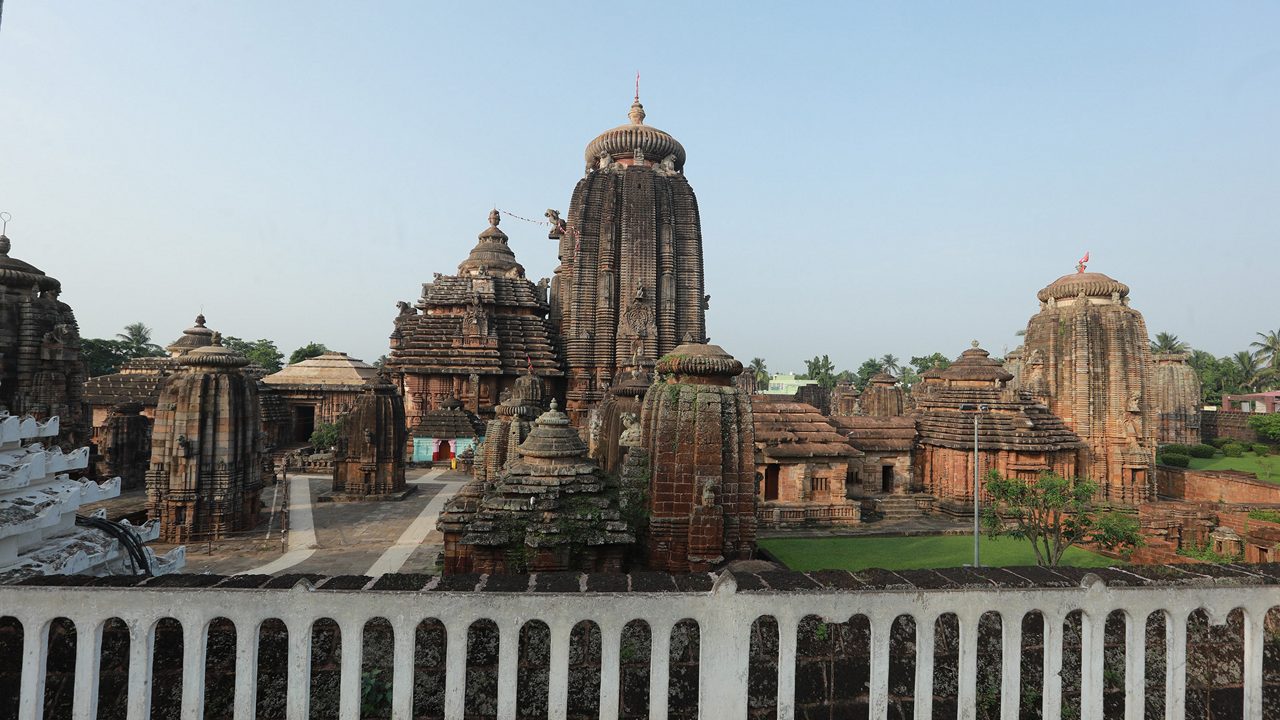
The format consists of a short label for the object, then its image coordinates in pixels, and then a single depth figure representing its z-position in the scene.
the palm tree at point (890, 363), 103.62
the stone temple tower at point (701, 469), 9.39
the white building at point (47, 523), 4.55
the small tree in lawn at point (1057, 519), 13.72
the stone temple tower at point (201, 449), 16.42
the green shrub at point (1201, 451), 39.62
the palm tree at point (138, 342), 62.62
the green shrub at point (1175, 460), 35.59
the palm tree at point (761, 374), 94.01
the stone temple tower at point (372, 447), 22.22
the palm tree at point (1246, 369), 63.31
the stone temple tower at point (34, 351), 20.70
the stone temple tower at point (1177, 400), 44.88
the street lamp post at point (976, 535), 14.29
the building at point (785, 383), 96.78
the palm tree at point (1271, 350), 61.69
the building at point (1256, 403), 59.97
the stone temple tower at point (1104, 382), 26.16
